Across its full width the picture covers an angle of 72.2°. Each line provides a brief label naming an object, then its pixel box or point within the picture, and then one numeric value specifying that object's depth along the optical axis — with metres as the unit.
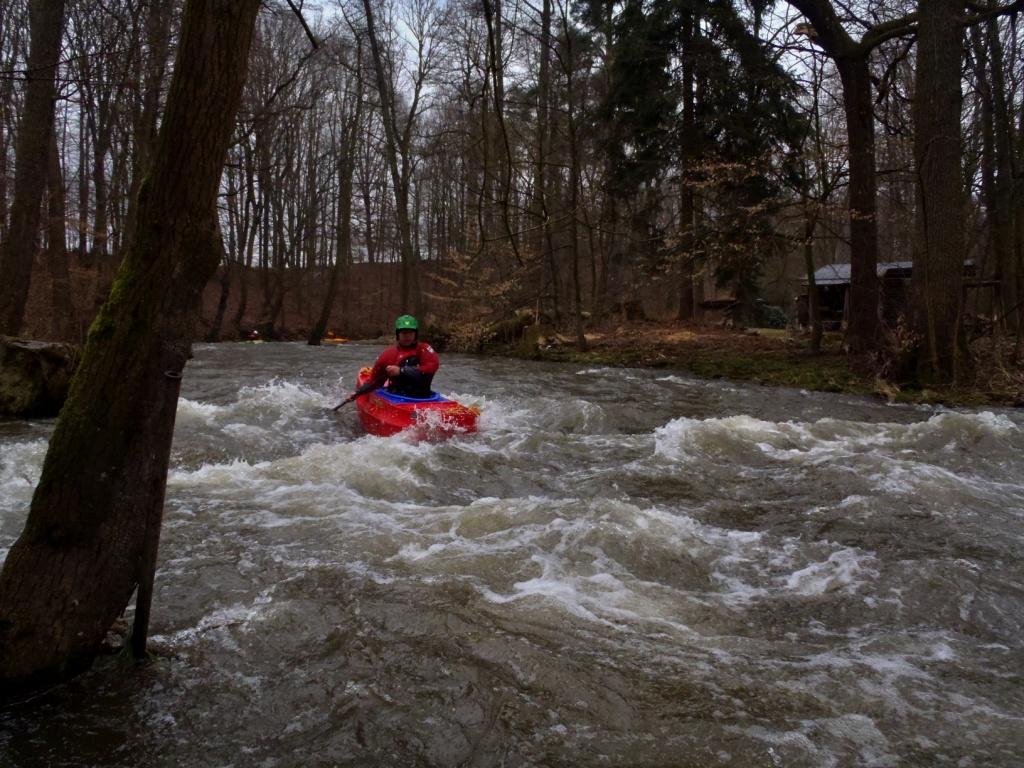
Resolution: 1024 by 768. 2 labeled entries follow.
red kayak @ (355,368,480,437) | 8.18
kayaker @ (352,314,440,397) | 8.96
